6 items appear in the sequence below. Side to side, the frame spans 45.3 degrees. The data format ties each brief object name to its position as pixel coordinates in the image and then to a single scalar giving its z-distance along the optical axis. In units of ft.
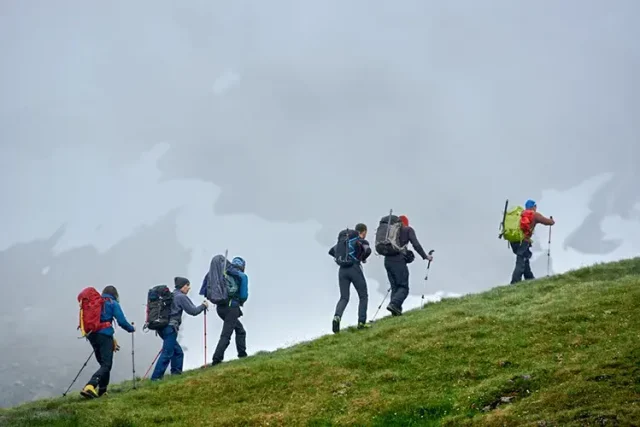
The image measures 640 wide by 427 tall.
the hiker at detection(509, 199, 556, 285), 97.09
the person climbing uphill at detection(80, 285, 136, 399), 71.10
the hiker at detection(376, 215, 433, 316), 89.56
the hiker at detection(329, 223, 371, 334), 86.33
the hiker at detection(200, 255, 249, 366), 80.63
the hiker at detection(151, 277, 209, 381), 79.82
